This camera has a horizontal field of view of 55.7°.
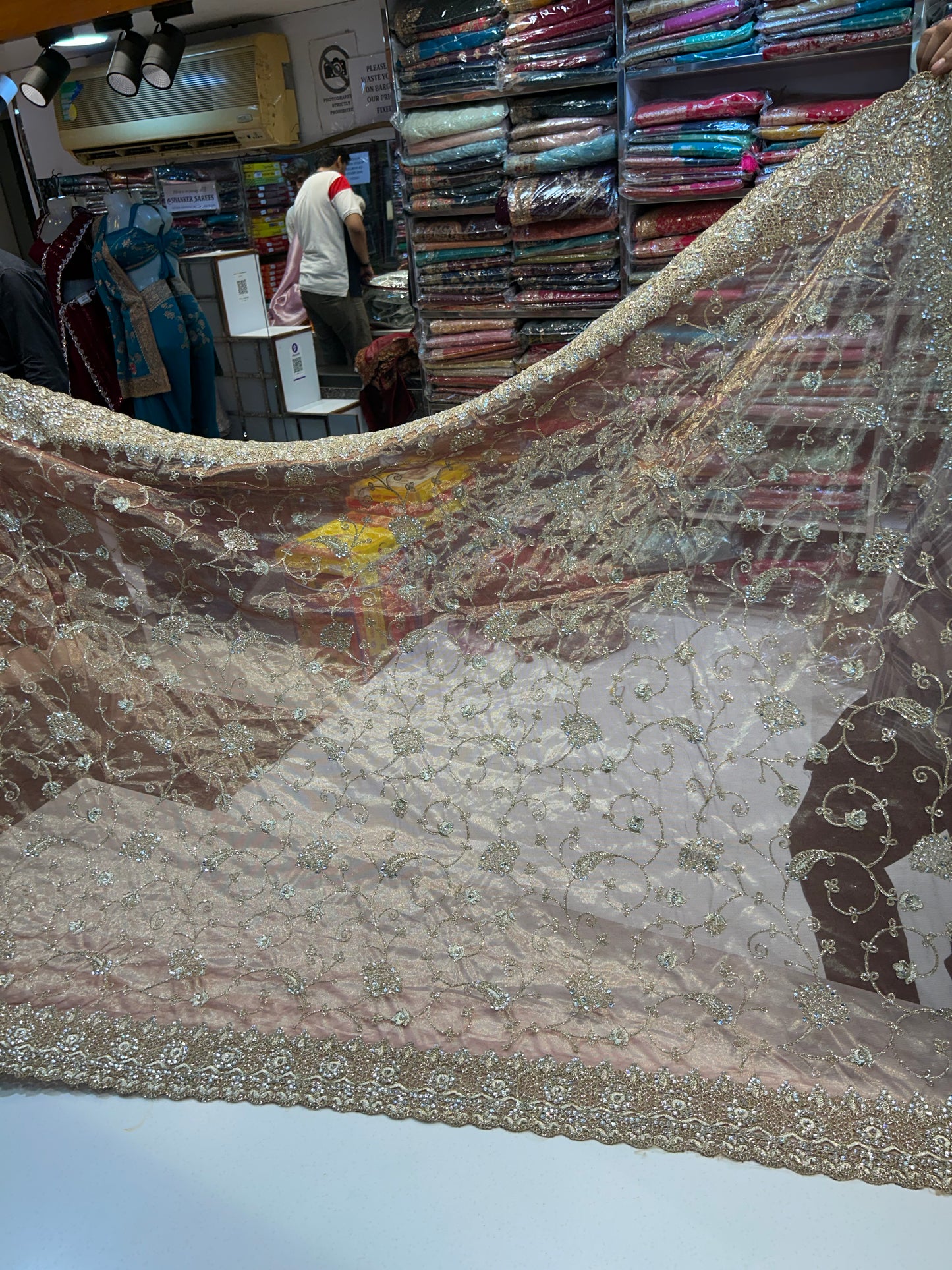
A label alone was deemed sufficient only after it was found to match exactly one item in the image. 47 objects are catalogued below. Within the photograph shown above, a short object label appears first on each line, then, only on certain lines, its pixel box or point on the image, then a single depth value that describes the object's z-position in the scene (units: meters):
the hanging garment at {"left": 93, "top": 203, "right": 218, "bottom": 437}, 3.25
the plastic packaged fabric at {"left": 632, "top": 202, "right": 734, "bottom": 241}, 2.77
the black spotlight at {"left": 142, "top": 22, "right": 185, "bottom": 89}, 3.20
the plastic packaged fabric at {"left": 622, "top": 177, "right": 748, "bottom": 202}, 2.69
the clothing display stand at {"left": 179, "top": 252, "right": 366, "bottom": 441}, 3.70
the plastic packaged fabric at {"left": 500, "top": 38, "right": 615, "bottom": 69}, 2.81
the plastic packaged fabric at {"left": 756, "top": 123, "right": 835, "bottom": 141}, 2.53
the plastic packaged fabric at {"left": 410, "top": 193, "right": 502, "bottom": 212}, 3.19
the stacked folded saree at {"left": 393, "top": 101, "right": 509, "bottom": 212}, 3.08
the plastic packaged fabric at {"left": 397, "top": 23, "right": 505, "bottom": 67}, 2.96
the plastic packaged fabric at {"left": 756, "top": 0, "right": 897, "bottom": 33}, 2.35
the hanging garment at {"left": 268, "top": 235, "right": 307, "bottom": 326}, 3.65
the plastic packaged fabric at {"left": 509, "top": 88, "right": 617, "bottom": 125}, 2.90
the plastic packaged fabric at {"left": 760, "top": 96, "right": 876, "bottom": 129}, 2.48
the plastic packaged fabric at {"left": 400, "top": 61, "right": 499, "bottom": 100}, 3.01
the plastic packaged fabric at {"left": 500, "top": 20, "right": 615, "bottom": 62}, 2.80
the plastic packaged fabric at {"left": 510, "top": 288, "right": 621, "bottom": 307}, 3.11
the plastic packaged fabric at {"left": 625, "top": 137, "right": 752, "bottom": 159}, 2.65
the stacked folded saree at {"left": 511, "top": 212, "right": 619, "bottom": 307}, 3.04
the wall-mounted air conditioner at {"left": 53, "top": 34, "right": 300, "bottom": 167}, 3.40
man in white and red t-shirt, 3.41
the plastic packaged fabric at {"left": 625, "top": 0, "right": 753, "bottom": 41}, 2.53
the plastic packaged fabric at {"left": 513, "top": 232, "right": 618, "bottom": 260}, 3.03
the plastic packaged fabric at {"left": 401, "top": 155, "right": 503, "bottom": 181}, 3.12
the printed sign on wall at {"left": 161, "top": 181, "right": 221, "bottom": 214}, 3.79
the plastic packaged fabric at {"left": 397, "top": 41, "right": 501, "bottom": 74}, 2.98
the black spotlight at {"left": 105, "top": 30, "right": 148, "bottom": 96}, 3.26
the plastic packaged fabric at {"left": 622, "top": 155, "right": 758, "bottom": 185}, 2.66
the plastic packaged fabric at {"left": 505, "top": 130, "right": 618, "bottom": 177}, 2.90
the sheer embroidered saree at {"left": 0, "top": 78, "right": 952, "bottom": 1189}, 1.18
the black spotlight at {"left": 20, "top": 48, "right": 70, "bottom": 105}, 3.44
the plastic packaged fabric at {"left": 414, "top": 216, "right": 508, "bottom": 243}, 3.21
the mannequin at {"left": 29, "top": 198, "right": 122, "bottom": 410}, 3.25
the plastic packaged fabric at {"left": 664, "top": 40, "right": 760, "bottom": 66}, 2.56
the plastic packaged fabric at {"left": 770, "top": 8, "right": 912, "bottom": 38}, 2.32
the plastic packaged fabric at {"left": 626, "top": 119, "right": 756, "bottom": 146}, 2.64
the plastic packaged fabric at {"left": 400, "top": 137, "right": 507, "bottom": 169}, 3.09
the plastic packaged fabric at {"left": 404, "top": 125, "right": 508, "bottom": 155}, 3.08
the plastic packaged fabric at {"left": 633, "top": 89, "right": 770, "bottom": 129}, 2.61
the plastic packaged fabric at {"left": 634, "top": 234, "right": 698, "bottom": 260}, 2.84
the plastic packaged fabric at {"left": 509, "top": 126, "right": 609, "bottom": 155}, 2.91
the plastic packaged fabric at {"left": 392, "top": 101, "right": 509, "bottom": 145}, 3.05
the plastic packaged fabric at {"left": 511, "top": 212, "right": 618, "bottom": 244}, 2.99
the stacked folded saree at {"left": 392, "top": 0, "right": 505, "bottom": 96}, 2.96
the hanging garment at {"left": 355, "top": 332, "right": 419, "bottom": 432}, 3.54
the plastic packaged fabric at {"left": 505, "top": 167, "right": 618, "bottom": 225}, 2.94
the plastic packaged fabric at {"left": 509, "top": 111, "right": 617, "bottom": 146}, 2.91
